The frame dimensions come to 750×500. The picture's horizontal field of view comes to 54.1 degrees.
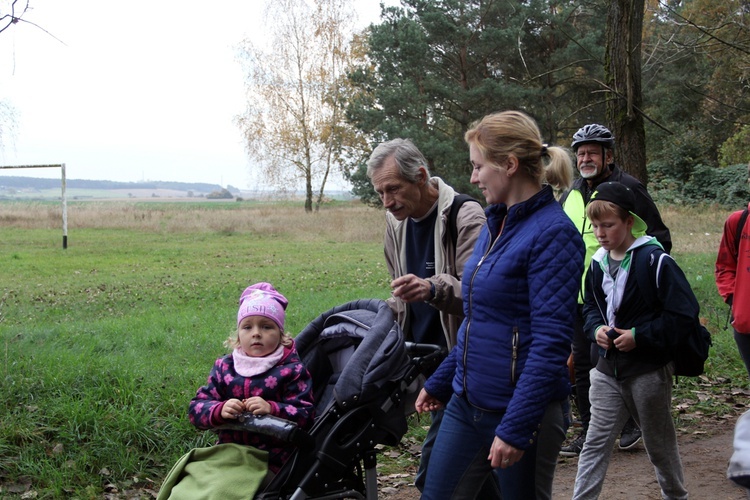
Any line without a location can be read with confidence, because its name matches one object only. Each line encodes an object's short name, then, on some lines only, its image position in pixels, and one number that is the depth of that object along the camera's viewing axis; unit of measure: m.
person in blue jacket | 2.58
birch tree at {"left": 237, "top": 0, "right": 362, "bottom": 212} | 35.97
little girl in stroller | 3.24
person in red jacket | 4.85
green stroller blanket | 3.17
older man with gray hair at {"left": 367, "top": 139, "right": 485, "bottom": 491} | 3.58
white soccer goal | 20.61
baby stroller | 3.32
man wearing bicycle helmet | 4.98
